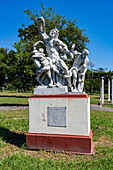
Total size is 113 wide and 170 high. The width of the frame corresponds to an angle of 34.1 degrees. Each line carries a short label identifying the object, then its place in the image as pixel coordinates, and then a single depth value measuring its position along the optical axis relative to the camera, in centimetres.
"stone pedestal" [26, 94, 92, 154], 498
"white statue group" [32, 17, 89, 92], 566
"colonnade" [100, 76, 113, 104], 2144
